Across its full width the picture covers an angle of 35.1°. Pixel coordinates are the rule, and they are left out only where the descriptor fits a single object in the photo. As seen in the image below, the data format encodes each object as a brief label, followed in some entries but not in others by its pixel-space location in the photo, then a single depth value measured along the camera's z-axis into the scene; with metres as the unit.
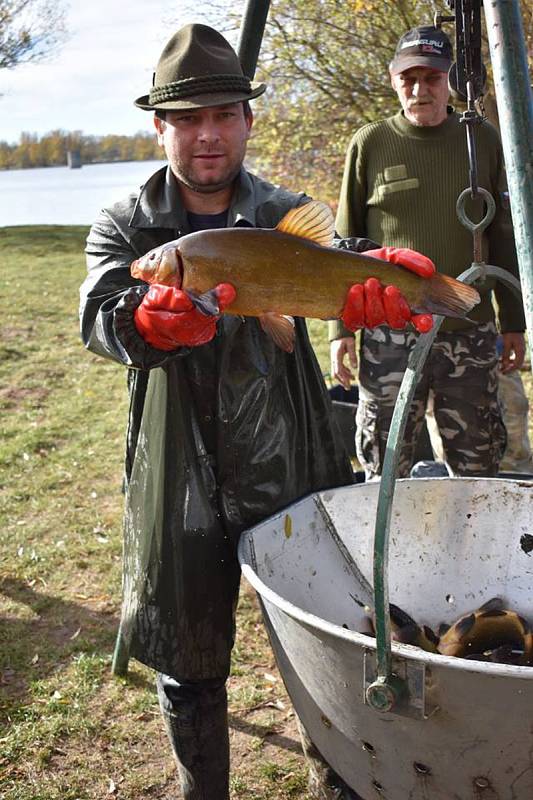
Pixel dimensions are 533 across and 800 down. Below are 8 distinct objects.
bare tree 25.30
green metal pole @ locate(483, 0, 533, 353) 1.62
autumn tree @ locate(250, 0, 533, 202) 8.56
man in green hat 2.28
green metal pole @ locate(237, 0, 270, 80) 3.07
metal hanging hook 2.05
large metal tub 1.56
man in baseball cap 3.74
